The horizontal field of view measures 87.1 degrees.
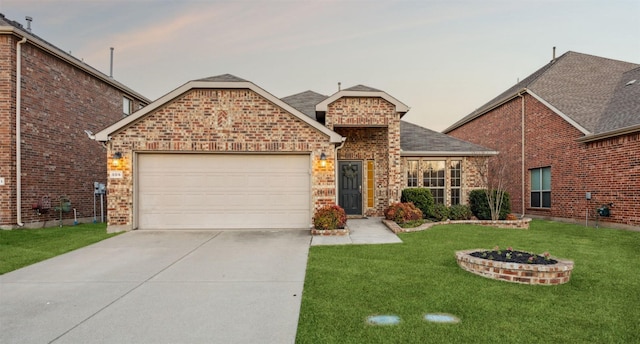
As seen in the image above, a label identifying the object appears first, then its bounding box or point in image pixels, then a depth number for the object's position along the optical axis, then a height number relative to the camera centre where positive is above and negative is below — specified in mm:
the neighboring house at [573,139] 10727 +1373
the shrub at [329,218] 9312 -1214
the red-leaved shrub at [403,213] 10531 -1201
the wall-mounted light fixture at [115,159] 9820 +494
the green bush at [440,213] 11730 -1334
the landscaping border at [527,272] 4965 -1467
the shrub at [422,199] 11797 -856
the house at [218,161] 9914 +436
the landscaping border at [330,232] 9203 -1554
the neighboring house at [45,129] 10562 +1659
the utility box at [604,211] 11070 -1205
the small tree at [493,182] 11695 -276
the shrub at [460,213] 11992 -1359
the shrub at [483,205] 11930 -1097
